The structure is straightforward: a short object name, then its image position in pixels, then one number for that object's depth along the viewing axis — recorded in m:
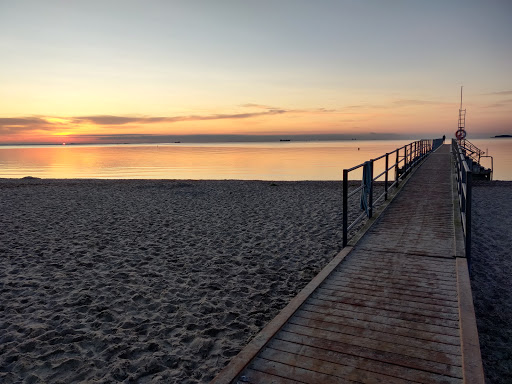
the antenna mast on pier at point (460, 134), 33.94
